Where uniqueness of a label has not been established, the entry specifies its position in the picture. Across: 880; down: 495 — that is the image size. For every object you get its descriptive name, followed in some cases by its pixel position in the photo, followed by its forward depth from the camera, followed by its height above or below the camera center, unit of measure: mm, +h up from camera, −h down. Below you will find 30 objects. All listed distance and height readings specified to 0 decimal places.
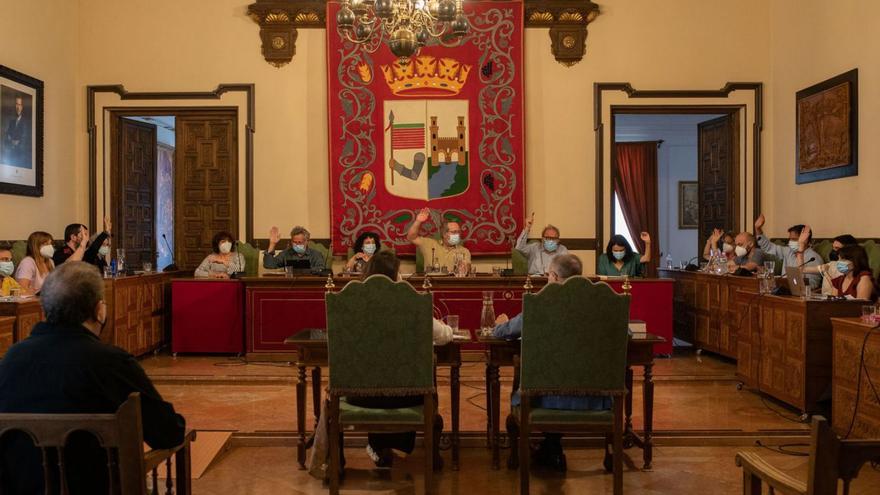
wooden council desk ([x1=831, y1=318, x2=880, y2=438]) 4238 -887
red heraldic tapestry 8617 +1059
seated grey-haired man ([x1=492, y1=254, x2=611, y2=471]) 3596 -835
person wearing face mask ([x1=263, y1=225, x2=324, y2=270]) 7781 -254
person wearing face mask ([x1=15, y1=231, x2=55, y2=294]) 6289 -284
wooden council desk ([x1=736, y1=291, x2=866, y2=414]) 4992 -836
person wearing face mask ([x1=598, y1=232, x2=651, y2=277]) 7797 -324
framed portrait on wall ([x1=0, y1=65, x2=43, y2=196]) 7055 +974
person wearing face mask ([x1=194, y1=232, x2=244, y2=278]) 7868 -317
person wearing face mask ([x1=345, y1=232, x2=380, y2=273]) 7629 -210
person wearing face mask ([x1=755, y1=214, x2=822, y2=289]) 7025 -209
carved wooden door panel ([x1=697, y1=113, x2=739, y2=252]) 8930 +712
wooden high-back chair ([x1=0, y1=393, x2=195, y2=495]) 1899 -540
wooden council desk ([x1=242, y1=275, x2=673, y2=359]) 7207 -710
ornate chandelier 5175 +1577
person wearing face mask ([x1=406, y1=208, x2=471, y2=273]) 8125 -181
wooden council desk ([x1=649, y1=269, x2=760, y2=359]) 7145 -838
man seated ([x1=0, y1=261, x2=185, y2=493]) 2035 -441
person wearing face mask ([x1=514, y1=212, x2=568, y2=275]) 7992 -204
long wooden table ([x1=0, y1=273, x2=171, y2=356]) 6863 -812
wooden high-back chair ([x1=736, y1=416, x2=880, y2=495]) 1781 -557
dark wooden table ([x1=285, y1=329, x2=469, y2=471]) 3947 -710
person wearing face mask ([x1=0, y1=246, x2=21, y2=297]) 5720 -345
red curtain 12703 +793
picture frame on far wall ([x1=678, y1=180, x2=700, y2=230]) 12703 +464
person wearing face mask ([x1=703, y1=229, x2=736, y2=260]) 7945 -151
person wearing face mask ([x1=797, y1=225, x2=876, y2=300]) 5113 -338
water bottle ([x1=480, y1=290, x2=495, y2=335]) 4199 -489
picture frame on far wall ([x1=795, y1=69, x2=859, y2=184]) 6965 +1008
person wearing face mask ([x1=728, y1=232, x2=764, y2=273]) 7594 -245
